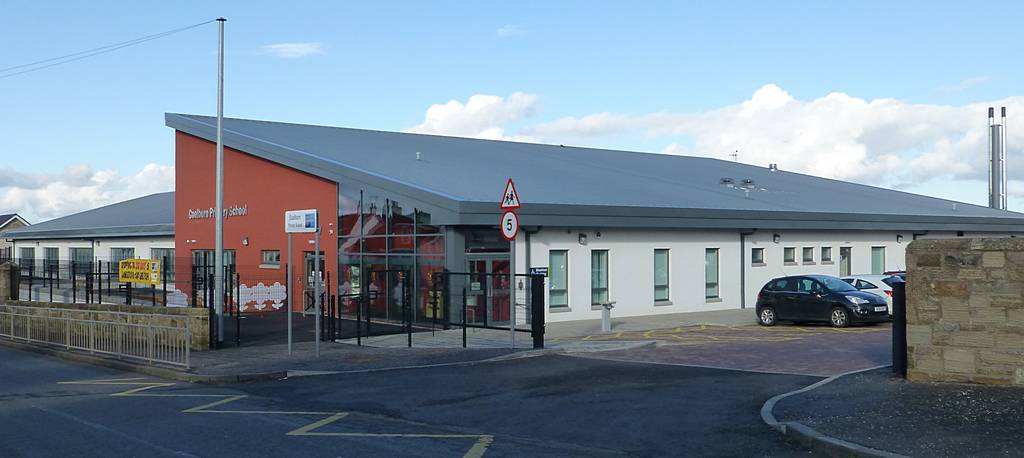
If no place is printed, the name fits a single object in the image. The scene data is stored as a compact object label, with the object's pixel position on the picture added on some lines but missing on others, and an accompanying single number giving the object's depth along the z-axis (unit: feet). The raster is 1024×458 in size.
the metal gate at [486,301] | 68.13
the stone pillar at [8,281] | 102.53
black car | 80.64
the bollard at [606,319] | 80.07
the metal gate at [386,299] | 87.20
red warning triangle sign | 59.82
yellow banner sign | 88.53
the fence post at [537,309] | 64.64
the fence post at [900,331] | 45.50
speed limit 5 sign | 59.40
